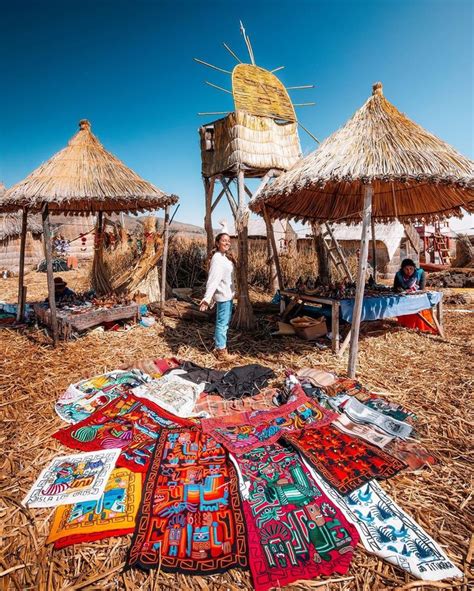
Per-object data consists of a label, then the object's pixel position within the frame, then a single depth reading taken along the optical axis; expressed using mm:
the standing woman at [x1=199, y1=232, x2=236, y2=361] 4633
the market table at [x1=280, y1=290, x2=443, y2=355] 5012
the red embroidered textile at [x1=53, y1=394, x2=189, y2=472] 2656
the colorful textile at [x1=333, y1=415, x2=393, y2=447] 2727
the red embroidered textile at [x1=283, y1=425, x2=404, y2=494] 2340
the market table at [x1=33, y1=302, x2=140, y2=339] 5512
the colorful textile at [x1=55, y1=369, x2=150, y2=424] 3334
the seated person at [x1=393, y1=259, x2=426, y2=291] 6113
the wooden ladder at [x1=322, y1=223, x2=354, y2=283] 7811
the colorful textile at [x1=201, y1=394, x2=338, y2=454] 2779
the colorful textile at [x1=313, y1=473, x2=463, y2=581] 1763
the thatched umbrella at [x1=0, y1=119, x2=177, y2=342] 5117
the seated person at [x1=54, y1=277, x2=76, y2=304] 6855
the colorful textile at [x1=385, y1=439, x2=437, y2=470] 2510
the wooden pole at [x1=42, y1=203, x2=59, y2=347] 5172
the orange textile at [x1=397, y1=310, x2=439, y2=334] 6059
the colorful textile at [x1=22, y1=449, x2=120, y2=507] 2195
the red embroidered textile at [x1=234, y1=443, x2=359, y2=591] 1747
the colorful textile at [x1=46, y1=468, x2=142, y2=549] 1927
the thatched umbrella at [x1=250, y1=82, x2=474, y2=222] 3705
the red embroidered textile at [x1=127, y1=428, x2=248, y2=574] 1799
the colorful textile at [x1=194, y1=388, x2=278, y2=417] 3364
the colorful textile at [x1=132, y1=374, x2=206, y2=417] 3350
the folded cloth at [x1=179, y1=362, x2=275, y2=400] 3691
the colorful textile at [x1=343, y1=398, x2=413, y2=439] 2896
